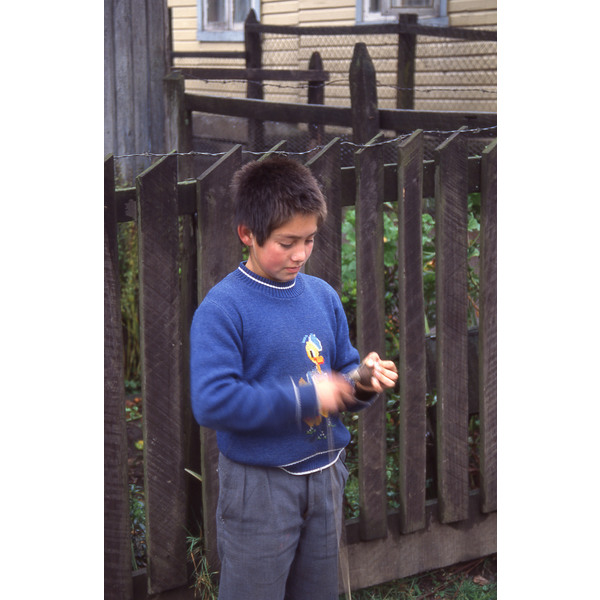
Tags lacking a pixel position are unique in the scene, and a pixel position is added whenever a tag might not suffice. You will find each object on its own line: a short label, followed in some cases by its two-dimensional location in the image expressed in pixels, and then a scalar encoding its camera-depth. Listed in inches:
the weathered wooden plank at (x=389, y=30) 297.9
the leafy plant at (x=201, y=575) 102.2
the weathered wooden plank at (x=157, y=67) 154.8
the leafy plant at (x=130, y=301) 165.0
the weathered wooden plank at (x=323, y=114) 184.4
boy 71.9
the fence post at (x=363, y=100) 200.7
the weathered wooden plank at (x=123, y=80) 151.5
